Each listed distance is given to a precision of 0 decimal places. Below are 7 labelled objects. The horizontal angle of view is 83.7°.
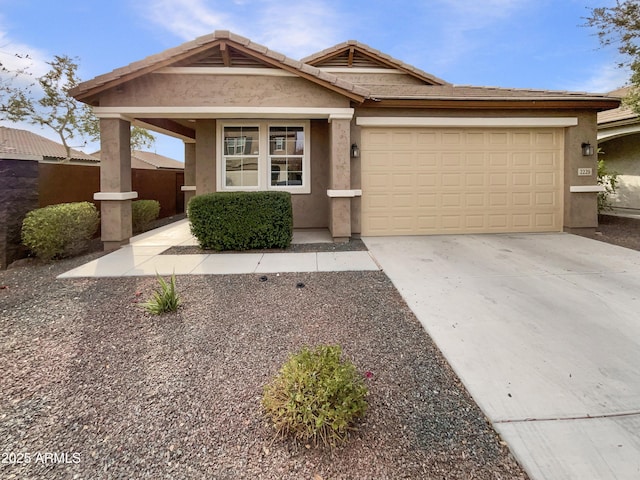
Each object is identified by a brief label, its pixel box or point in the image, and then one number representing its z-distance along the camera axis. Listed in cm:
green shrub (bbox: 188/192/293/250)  773
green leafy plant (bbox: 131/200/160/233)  1055
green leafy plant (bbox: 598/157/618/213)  1123
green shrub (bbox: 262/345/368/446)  241
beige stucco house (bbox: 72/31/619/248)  798
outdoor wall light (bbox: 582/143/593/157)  922
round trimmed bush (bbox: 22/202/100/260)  708
